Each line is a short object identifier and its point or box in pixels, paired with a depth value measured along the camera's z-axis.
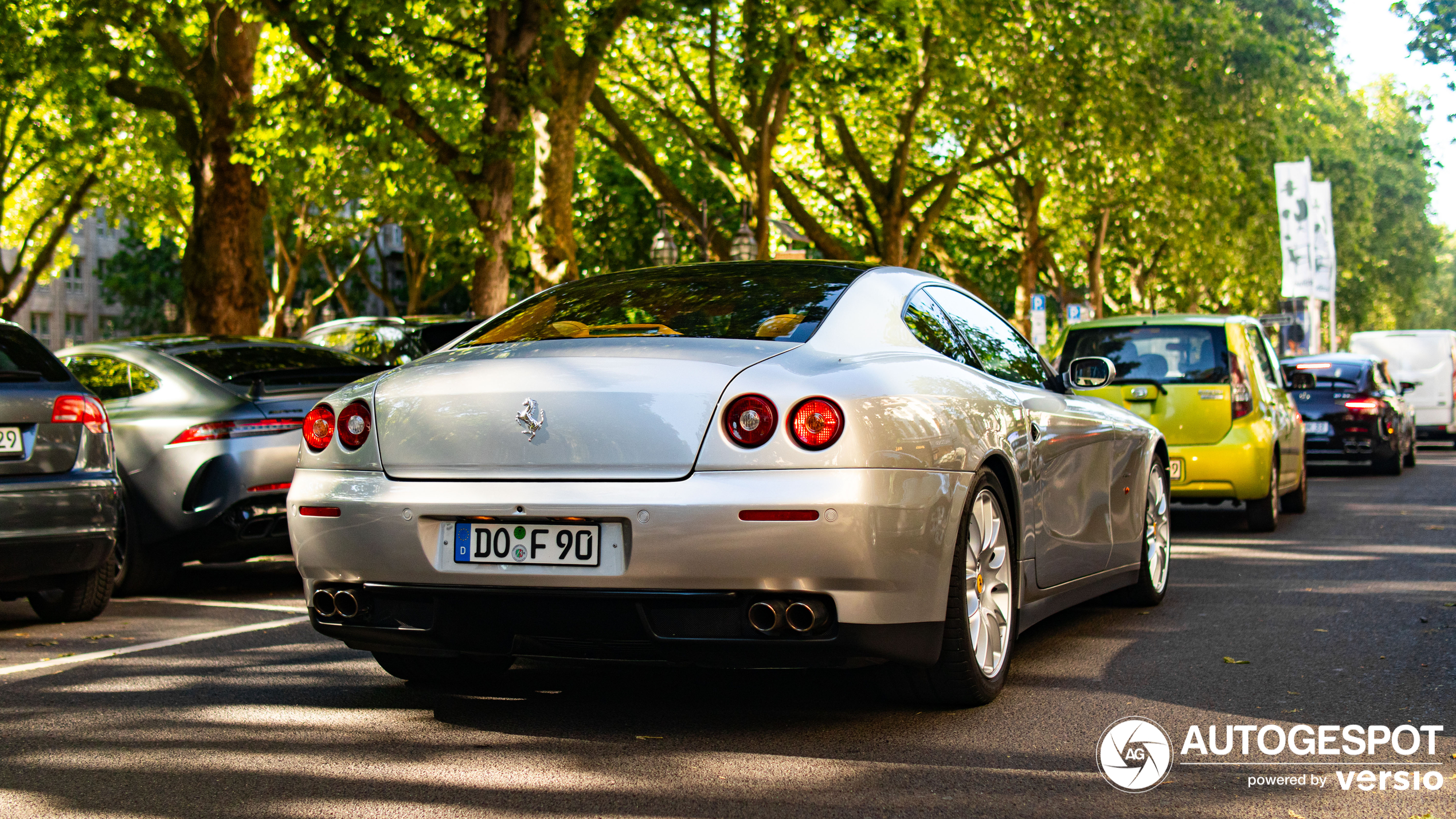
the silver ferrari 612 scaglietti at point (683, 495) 4.35
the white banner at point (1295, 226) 32.91
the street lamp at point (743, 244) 27.06
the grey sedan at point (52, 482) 6.95
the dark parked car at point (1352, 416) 18.72
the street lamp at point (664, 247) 27.98
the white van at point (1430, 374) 26.95
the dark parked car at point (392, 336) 13.30
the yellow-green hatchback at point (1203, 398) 11.16
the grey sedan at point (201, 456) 8.47
